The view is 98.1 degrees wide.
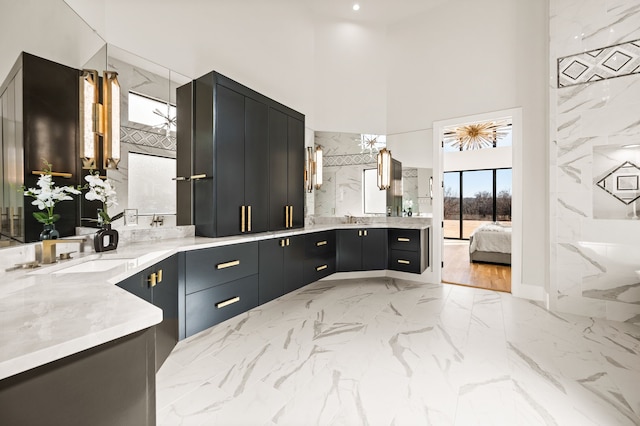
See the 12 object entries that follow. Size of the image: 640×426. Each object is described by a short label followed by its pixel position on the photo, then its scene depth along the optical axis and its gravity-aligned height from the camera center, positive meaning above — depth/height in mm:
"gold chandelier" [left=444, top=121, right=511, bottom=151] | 7039 +2060
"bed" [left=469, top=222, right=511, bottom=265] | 5258 -690
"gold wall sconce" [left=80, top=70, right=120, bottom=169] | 1847 +629
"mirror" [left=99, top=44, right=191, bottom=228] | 2264 +612
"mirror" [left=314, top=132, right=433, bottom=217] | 4445 +470
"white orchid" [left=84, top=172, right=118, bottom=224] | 1827 +136
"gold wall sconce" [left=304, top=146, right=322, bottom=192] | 4273 +645
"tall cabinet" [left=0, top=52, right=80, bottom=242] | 1415 +436
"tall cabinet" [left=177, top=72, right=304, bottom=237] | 2578 +528
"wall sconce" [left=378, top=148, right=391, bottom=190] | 4336 +643
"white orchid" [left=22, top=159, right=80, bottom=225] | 1549 +88
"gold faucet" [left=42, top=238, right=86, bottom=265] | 1512 -222
